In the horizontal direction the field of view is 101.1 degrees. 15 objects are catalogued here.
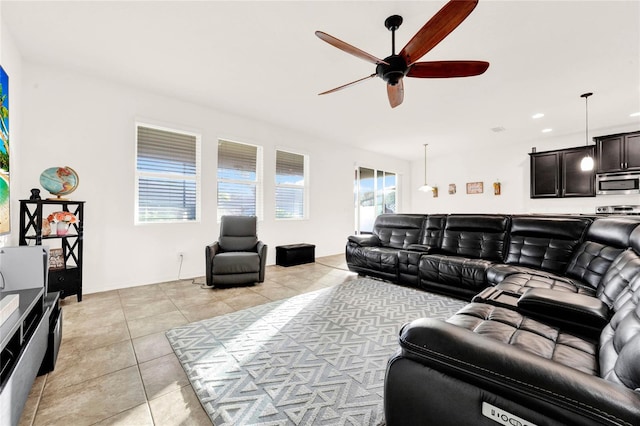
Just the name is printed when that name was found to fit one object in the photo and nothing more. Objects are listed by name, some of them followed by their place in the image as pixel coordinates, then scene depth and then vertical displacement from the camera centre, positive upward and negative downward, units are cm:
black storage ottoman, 495 -76
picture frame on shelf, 290 -50
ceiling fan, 165 +125
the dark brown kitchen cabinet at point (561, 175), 544 +89
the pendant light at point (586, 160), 415 +95
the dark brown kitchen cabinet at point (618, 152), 481 +120
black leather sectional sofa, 70 -50
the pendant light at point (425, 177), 734 +121
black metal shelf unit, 270 -25
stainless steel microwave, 482 +61
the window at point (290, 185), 544 +64
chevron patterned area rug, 142 -103
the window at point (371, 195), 725 +60
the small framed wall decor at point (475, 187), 724 +77
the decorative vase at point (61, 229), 288 -16
